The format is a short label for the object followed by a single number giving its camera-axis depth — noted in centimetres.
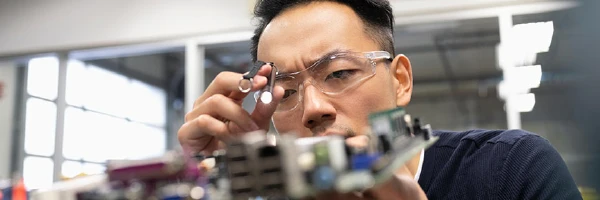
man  102
